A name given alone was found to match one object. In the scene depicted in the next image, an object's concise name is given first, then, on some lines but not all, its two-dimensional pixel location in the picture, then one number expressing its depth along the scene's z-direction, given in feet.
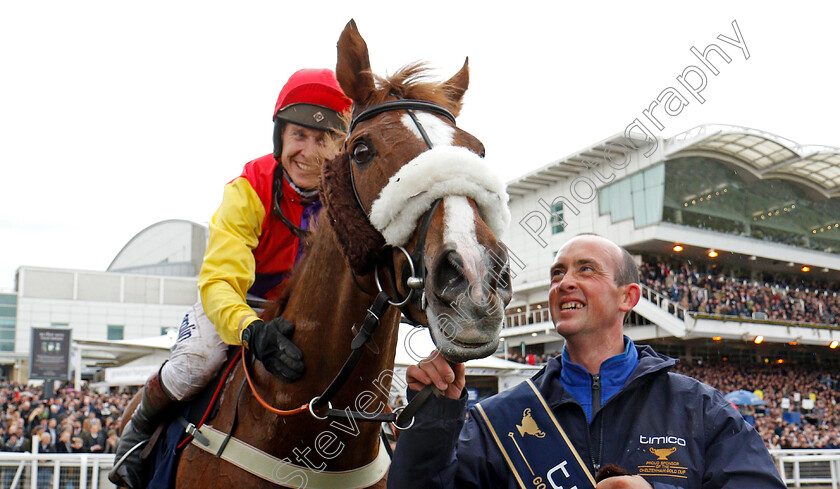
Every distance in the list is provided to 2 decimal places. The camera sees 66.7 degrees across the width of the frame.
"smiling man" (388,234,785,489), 5.38
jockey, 7.39
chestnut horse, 4.55
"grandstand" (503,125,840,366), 83.46
